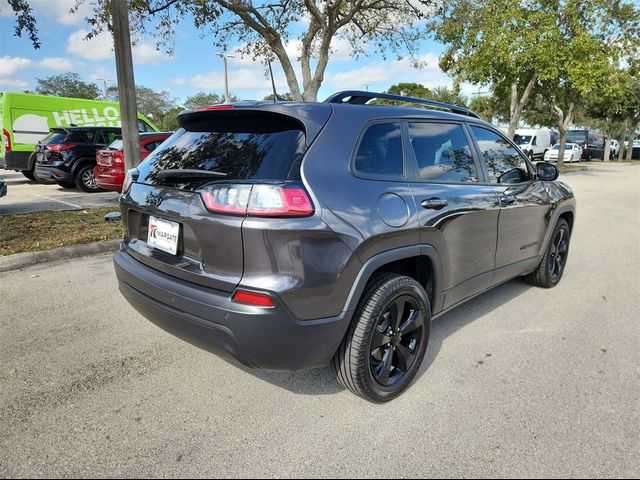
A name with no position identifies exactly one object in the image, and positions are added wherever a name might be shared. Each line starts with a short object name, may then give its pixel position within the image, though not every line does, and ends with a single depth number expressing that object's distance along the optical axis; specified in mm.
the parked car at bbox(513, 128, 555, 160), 31866
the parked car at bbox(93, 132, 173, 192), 9414
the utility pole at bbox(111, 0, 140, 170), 6775
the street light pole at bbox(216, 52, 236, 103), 23609
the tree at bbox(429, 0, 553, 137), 13250
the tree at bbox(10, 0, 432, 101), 11242
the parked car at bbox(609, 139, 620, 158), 44056
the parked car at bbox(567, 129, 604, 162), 38938
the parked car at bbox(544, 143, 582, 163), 32875
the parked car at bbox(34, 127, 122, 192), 11312
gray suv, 2141
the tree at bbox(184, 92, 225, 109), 58338
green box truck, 13109
